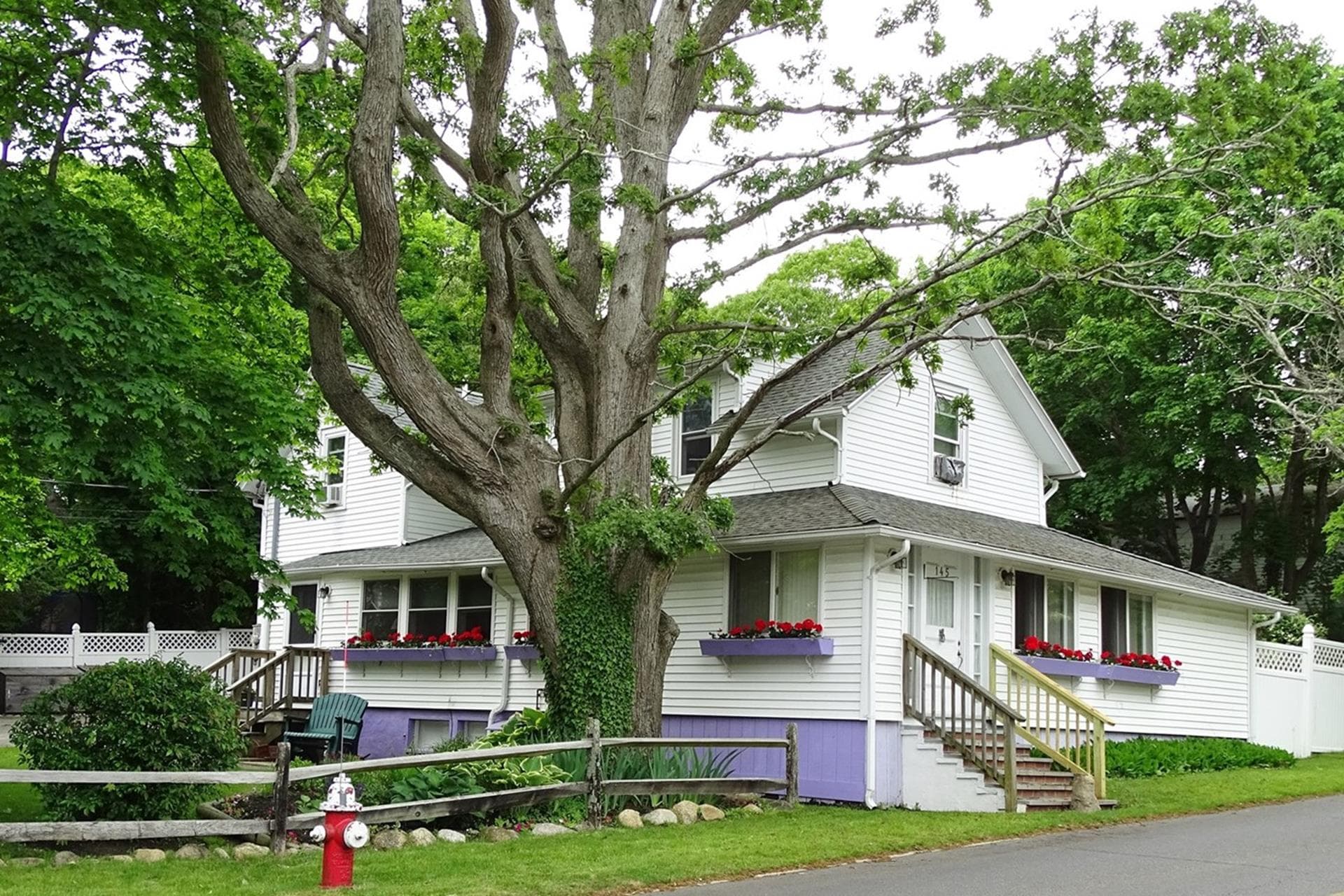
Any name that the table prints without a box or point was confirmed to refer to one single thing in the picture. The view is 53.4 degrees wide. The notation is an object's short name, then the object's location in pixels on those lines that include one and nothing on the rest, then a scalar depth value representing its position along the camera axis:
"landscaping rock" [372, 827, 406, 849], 11.24
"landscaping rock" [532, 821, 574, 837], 12.09
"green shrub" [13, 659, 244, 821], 11.50
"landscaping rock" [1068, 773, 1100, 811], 15.13
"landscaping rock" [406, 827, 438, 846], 11.43
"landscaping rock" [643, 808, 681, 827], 12.98
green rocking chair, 20.42
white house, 16.08
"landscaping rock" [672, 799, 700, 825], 13.27
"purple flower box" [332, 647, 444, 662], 21.50
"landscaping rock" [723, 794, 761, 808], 14.44
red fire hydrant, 9.23
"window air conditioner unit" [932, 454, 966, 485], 19.81
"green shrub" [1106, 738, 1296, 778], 18.59
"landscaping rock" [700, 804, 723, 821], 13.46
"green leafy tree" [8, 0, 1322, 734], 13.41
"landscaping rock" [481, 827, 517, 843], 11.80
